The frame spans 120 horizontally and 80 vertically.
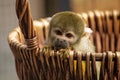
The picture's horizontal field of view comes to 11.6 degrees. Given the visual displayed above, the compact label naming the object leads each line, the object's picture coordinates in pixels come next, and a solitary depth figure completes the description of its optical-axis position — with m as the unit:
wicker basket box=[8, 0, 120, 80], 0.95
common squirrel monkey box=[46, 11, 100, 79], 1.13
